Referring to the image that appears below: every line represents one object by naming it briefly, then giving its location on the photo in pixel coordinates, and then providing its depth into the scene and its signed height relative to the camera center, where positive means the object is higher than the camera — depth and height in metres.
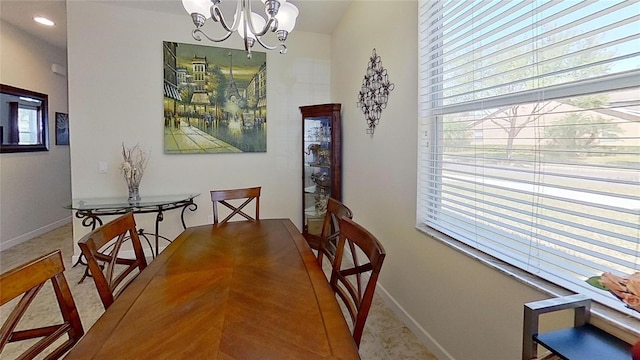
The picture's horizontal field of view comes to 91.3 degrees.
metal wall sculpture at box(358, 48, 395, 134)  2.56 +0.65
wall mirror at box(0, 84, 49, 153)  3.78 +0.61
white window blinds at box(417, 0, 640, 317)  1.00 +0.14
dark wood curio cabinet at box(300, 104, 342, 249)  3.59 +0.04
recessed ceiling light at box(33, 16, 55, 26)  3.60 +1.72
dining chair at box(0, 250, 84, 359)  0.86 -0.40
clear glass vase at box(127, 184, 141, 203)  3.24 -0.27
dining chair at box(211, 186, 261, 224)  2.36 -0.22
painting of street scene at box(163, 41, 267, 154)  3.52 +0.78
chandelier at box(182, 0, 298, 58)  1.72 +0.90
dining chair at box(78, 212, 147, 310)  1.27 -0.38
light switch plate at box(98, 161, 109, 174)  3.40 +0.00
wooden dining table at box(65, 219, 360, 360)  0.88 -0.50
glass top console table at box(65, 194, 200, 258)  2.98 -0.38
